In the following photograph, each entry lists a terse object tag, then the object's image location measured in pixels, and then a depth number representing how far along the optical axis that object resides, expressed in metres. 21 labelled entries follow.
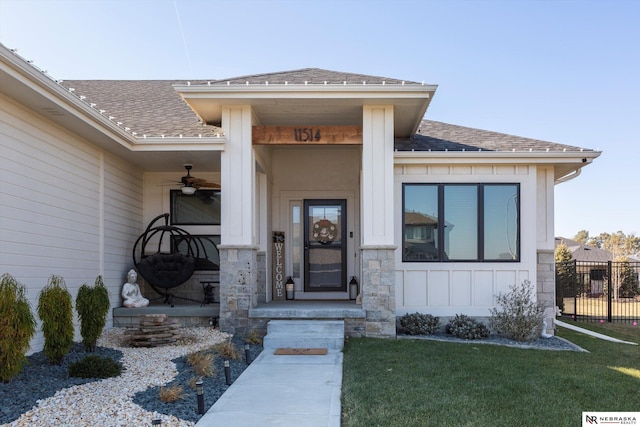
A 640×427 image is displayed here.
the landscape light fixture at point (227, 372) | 5.22
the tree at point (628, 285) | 18.64
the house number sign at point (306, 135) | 8.13
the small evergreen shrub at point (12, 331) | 4.56
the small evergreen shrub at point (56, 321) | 5.45
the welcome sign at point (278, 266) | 10.67
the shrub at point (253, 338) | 7.31
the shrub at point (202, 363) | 5.43
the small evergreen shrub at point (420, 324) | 8.31
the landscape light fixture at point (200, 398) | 4.23
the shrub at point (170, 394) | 4.47
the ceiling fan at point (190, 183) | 9.17
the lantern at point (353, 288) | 10.38
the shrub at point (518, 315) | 8.05
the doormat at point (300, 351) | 6.71
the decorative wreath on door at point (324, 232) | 10.79
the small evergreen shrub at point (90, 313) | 6.34
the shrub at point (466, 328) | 8.12
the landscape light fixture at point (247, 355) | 6.22
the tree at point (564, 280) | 12.86
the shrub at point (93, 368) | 5.21
